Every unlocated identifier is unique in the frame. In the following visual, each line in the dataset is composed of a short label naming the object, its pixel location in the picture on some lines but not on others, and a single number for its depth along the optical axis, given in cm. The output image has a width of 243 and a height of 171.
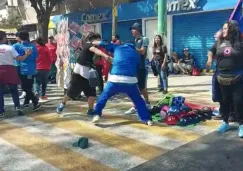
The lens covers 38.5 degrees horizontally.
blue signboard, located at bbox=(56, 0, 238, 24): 1430
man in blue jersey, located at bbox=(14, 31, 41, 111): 706
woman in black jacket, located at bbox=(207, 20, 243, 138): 503
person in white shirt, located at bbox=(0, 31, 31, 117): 639
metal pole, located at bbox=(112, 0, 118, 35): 1456
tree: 1791
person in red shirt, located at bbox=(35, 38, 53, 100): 825
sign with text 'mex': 1470
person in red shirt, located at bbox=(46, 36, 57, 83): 1005
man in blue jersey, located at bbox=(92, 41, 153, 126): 558
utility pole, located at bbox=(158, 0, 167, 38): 1040
